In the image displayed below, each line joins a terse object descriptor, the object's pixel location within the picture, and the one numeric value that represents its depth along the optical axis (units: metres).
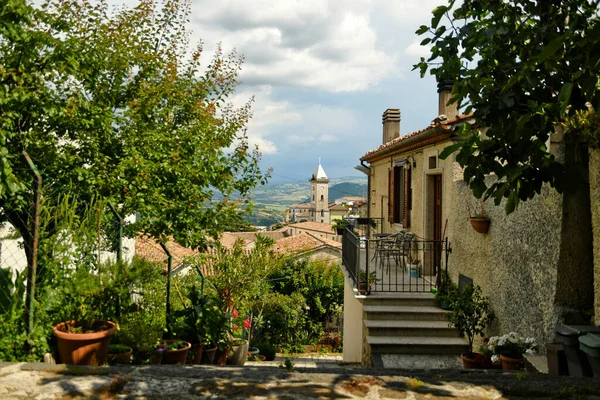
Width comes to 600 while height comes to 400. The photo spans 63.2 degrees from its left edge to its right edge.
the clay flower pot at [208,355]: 5.75
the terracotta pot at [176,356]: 4.78
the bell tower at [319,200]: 112.38
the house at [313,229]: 54.84
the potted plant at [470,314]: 7.16
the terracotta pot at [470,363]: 6.29
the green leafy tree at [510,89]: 4.15
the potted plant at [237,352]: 6.61
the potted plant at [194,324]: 5.46
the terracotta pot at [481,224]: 7.36
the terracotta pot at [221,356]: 6.06
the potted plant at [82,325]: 3.65
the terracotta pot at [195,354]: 5.33
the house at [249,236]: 44.52
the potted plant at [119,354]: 4.18
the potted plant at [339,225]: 15.84
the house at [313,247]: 29.44
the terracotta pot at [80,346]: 3.63
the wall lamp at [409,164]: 11.91
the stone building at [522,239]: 5.21
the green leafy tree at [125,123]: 5.88
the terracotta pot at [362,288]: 8.85
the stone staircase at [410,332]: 7.51
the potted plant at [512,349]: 5.64
